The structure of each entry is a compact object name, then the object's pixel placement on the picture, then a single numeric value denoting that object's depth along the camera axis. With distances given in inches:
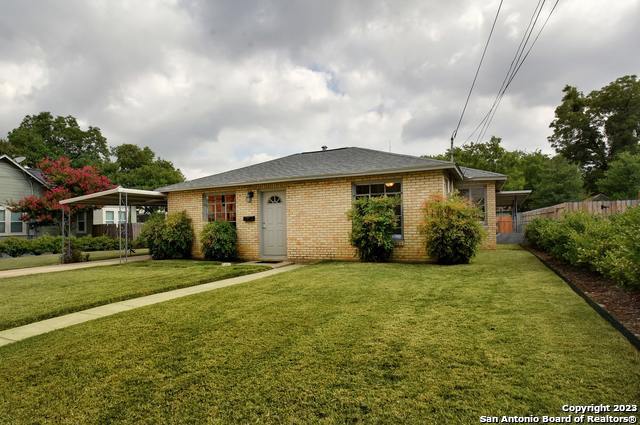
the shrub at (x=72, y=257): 458.6
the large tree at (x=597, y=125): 1366.9
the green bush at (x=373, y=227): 349.1
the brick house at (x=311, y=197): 364.8
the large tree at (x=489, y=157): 1572.3
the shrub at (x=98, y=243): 699.4
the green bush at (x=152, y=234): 463.2
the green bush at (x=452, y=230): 323.6
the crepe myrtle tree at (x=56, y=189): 728.3
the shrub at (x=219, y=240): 428.5
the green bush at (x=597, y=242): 148.0
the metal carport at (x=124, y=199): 427.5
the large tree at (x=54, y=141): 1295.5
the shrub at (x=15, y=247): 615.2
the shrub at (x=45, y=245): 651.5
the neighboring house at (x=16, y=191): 759.8
